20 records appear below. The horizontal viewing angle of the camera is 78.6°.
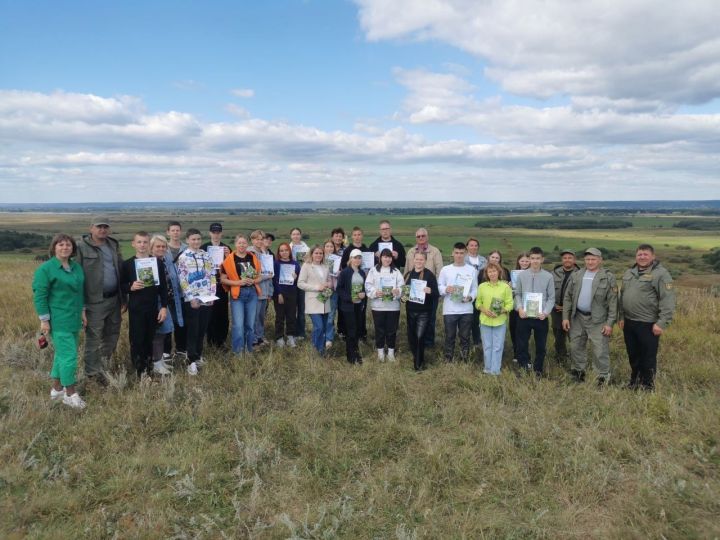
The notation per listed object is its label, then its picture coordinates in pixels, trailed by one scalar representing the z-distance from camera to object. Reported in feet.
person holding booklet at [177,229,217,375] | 20.54
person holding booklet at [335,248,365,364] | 23.29
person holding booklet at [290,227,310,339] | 26.35
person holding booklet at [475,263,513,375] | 21.02
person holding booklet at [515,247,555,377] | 20.99
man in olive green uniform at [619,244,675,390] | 18.47
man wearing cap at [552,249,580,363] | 22.56
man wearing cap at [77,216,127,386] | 17.98
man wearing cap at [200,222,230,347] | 23.17
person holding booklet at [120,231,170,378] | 18.66
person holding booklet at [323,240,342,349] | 24.81
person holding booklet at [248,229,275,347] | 24.02
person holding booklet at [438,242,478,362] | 22.20
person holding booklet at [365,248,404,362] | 22.89
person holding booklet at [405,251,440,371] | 22.33
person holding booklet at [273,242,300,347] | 25.13
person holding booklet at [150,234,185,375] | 19.84
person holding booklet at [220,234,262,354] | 22.16
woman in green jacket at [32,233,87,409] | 16.17
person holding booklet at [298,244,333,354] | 23.52
